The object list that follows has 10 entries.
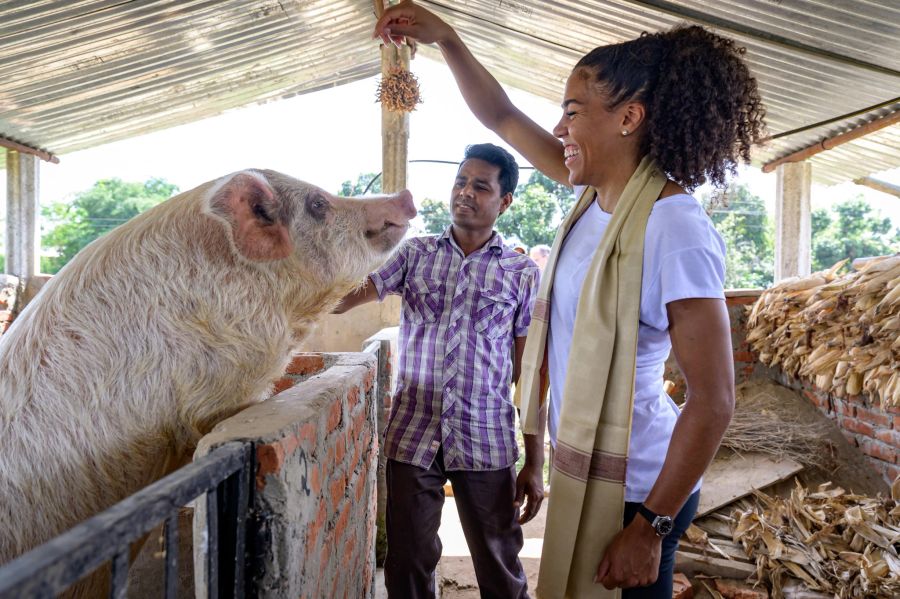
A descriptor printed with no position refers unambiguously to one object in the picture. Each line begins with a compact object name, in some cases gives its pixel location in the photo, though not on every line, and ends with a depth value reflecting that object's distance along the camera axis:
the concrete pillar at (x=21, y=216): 8.24
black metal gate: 0.66
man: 2.83
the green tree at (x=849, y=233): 28.36
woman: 1.54
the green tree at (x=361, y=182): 26.16
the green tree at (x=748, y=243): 26.70
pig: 1.56
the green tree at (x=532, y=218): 23.67
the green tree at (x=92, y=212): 26.22
